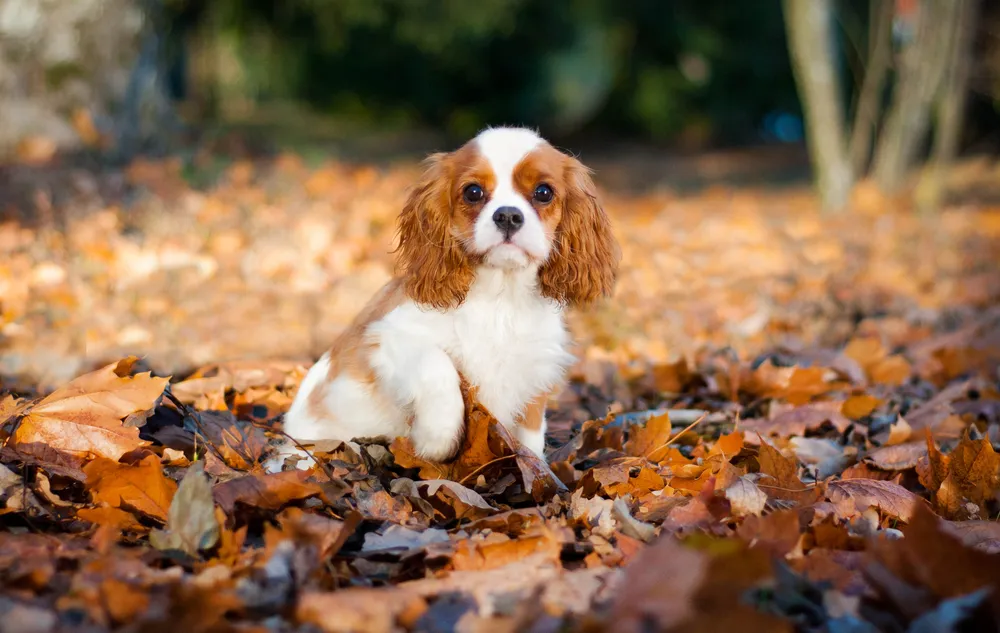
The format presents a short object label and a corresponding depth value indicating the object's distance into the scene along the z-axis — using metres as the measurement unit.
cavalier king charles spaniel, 2.86
